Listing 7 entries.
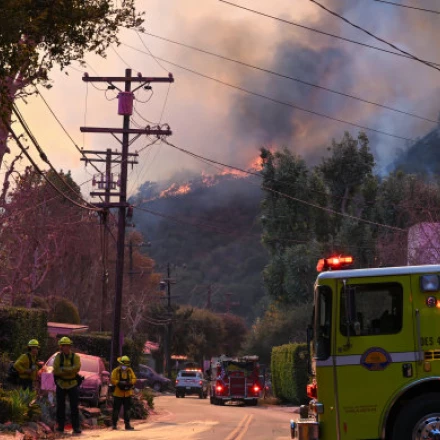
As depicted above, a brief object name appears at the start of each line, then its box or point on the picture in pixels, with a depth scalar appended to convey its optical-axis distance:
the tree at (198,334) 91.25
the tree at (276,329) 66.00
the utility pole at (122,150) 36.06
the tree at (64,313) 50.16
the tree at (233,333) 104.81
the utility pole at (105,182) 46.78
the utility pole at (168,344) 74.88
